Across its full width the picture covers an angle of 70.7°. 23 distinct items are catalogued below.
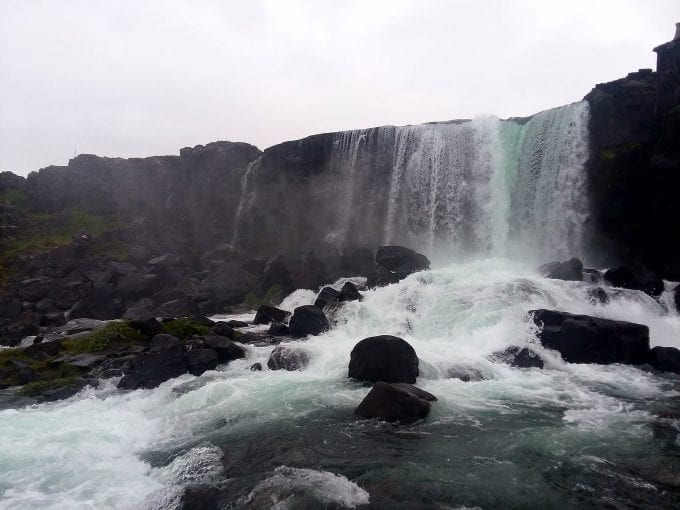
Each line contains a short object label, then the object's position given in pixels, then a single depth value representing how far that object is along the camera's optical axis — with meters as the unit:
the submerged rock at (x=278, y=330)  25.36
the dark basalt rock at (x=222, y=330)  23.97
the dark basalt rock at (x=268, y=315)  29.27
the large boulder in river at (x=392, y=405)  12.55
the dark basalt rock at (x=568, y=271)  26.53
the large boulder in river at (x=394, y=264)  31.59
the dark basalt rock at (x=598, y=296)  23.22
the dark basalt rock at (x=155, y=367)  17.25
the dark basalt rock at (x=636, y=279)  25.75
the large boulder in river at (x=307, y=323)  24.73
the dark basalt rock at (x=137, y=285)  36.91
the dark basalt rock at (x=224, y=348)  20.30
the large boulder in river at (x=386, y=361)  15.80
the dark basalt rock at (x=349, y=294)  28.61
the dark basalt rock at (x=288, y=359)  18.84
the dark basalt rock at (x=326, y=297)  29.20
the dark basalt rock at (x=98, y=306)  34.19
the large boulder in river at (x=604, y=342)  18.30
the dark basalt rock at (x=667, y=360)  17.47
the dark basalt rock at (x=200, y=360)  18.64
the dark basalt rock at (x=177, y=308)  33.53
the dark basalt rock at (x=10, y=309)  33.53
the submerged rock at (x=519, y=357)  18.05
